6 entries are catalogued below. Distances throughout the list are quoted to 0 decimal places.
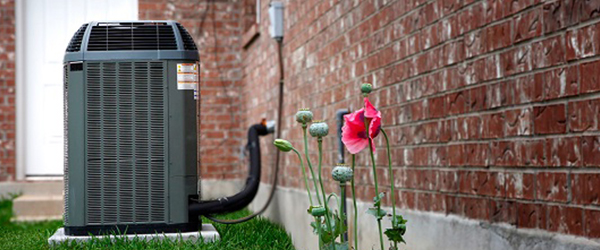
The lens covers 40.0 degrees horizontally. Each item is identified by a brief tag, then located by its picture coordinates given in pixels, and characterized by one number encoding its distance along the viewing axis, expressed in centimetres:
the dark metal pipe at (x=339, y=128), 362
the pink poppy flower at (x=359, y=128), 212
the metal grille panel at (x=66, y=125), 363
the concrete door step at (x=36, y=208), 648
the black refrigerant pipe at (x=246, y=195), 369
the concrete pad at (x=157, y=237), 352
